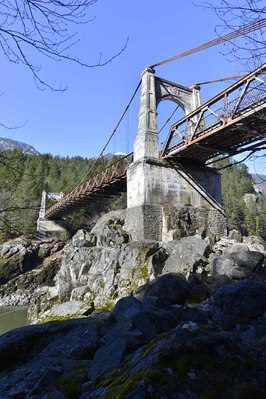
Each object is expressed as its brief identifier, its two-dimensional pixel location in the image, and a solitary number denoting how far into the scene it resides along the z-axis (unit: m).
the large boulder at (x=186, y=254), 7.51
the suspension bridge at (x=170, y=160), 9.50
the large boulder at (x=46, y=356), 1.92
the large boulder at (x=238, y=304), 2.61
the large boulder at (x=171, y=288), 5.53
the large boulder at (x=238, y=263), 6.55
